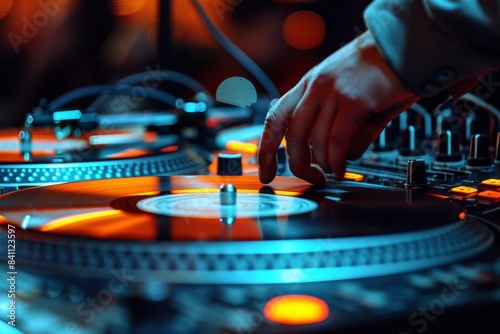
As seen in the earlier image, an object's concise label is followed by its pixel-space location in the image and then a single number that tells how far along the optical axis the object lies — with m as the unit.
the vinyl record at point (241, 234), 0.68
